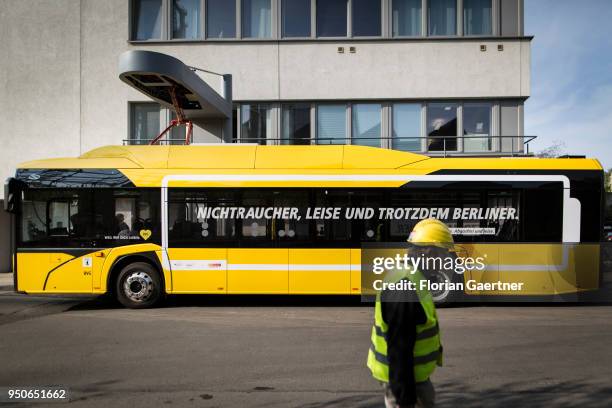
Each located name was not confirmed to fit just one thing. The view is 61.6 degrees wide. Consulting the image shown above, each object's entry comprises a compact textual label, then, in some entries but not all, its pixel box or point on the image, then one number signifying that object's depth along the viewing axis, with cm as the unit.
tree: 4411
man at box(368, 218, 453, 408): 279
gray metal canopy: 1301
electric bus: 1005
